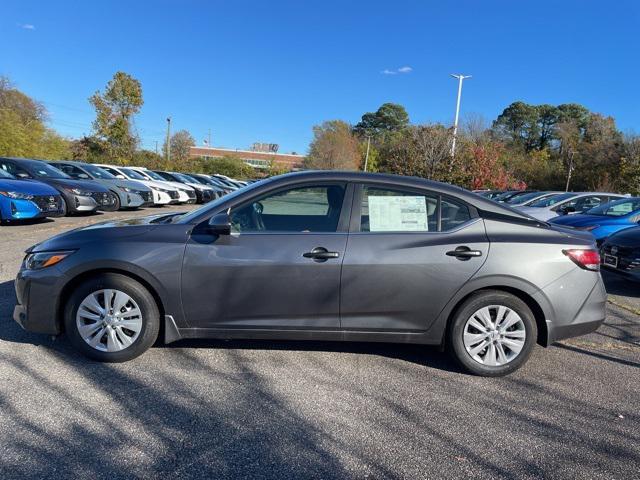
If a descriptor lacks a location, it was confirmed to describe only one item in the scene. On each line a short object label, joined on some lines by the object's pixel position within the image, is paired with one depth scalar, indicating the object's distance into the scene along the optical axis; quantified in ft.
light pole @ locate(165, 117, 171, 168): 156.95
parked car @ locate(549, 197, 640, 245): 30.01
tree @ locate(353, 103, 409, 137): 264.52
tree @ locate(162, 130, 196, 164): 197.88
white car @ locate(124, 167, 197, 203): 66.69
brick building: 313.44
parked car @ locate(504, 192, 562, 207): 47.35
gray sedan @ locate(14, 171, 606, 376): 12.20
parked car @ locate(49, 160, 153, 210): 49.37
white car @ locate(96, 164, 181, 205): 60.03
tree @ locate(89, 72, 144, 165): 122.01
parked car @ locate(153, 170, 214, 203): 74.28
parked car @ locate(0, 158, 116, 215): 40.22
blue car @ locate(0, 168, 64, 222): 33.32
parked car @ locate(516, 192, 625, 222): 40.34
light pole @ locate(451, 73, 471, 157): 81.30
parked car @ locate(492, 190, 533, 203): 59.57
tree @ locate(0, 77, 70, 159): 101.40
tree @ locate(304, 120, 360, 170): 164.66
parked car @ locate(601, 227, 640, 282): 21.59
